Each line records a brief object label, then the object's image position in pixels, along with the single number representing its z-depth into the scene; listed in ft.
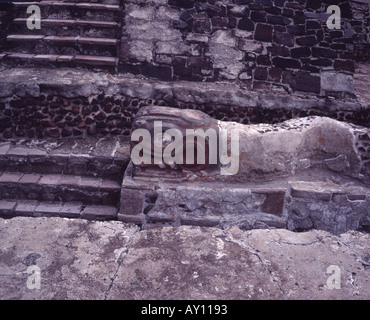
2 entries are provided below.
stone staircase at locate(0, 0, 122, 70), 12.74
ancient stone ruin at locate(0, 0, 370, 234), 8.82
